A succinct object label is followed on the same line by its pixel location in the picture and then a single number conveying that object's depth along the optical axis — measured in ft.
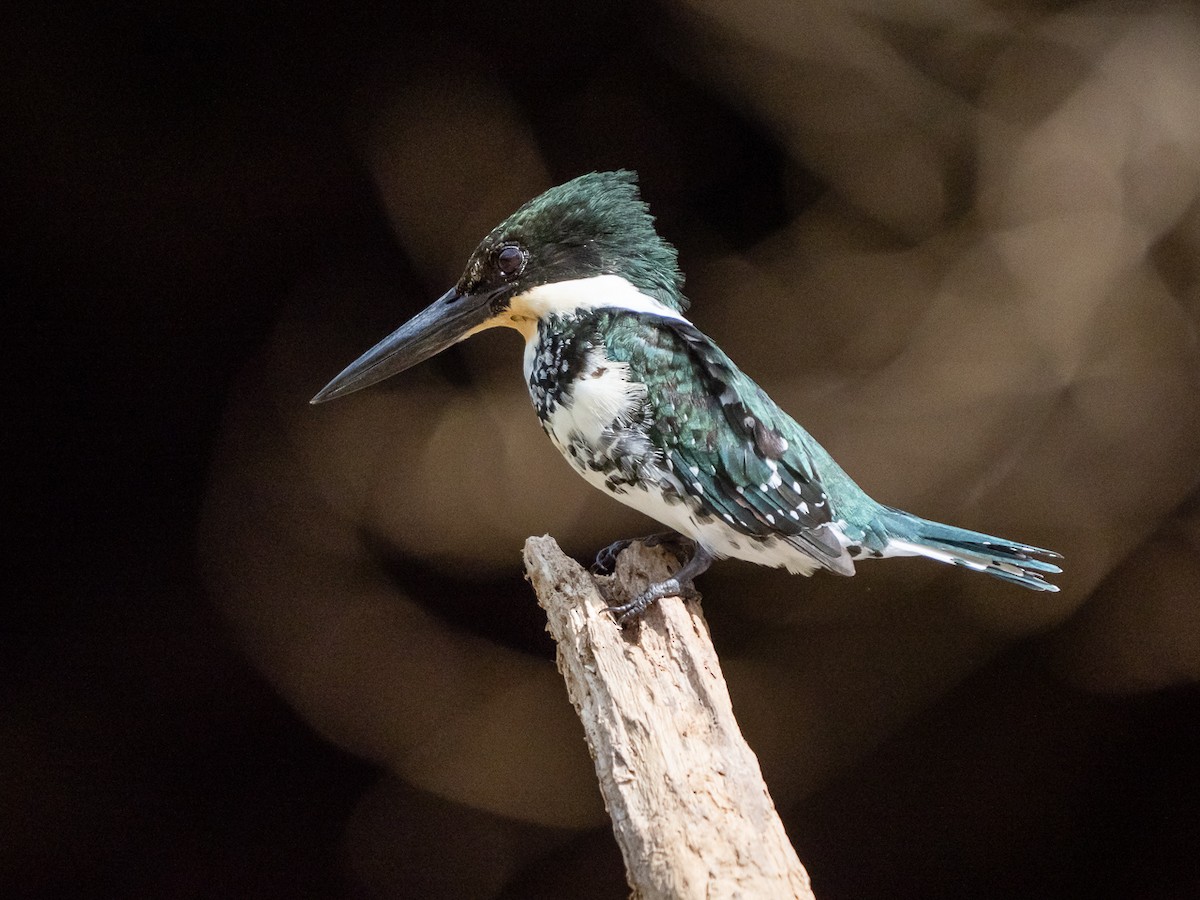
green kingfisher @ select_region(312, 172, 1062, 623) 12.04
